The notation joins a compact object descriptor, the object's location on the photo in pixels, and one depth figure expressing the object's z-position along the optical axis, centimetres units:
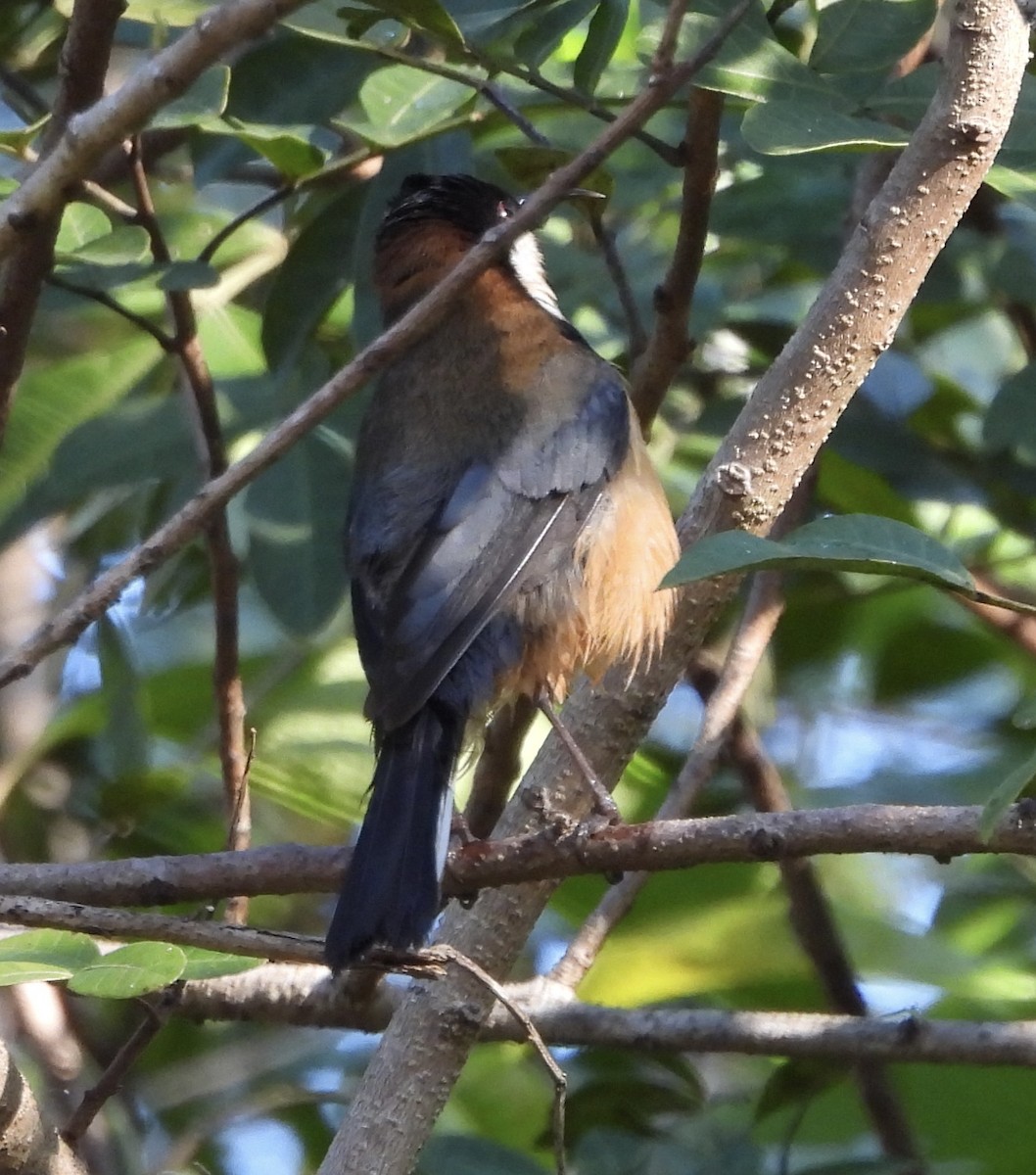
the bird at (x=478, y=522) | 663
